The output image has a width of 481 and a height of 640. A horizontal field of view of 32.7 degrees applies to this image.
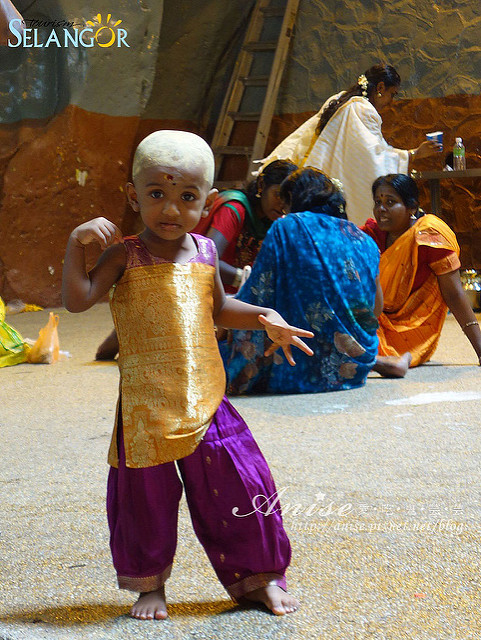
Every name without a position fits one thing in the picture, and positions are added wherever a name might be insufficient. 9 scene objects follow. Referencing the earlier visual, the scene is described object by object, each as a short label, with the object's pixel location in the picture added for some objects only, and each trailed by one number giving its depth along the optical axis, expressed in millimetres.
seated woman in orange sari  4492
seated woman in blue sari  3881
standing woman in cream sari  5730
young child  1589
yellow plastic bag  4973
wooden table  6961
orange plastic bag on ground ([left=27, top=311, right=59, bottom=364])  4977
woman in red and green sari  4293
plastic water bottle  7184
